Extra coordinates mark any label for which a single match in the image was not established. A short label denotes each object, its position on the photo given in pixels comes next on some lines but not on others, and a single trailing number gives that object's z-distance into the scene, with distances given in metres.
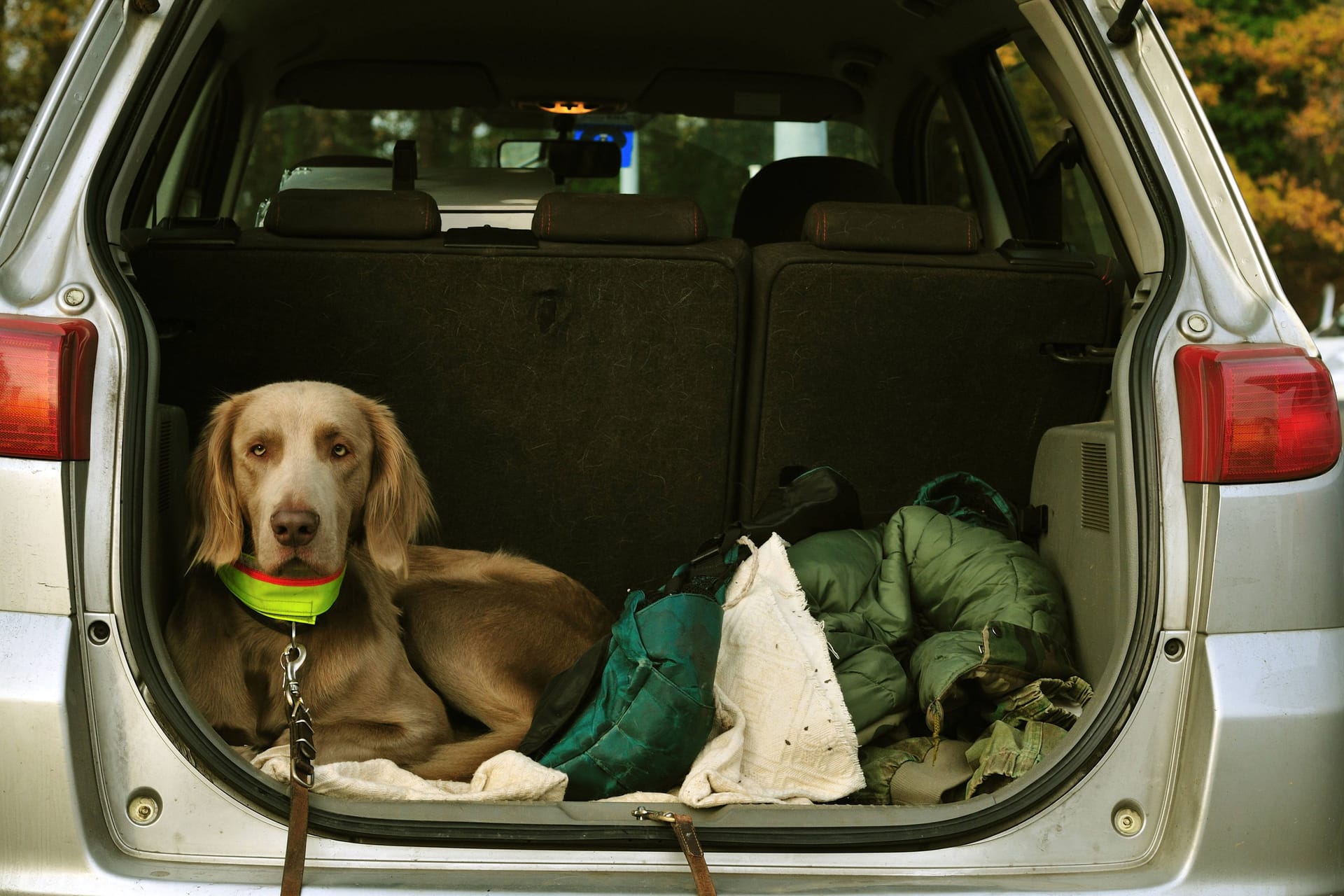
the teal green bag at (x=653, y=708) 2.24
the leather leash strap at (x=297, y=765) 1.81
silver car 1.91
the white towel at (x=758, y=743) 2.21
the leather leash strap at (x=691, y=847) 1.82
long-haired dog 2.52
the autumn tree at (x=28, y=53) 13.82
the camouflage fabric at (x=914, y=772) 2.32
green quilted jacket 2.53
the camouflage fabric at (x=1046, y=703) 2.44
